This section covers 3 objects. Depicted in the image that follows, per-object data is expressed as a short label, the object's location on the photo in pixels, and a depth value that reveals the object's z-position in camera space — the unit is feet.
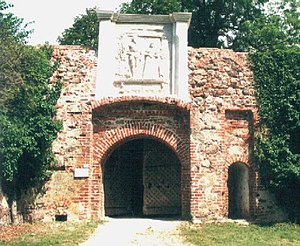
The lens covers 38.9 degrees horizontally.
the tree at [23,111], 31.94
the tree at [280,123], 36.29
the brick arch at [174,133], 35.70
